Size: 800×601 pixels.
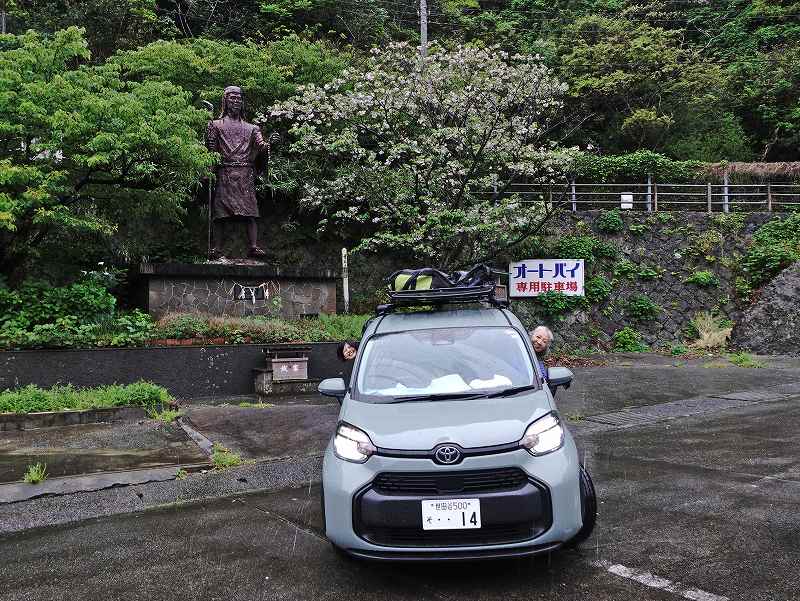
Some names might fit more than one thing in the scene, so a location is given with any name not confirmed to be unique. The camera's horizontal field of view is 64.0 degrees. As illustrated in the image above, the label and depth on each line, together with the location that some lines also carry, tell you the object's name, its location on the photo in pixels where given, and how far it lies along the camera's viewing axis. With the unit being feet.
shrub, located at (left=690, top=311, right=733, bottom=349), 58.49
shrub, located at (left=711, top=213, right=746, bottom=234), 66.39
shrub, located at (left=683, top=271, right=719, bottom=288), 64.05
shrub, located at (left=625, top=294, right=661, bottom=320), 63.62
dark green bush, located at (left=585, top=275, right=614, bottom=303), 63.72
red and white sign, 63.31
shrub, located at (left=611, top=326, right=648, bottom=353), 62.54
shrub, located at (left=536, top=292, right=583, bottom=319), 63.00
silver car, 11.40
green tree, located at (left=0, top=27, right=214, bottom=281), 32.30
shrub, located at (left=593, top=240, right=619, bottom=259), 65.10
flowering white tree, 53.62
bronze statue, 43.29
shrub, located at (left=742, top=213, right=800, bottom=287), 61.77
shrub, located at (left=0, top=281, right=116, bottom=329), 33.27
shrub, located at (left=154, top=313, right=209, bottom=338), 35.52
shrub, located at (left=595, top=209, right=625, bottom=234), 65.72
